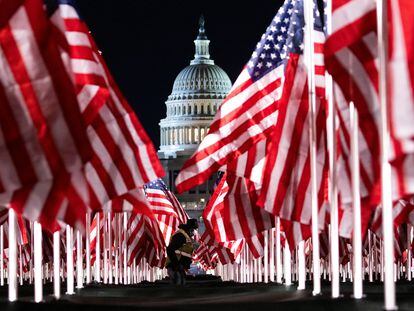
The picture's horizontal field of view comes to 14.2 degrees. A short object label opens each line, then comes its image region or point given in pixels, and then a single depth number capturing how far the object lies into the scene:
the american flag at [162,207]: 52.88
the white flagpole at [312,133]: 19.41
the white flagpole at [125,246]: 43.06
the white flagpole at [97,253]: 34.44
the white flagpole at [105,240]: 37.05
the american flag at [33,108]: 15.19
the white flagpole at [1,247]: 36.75
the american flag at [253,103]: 24.75
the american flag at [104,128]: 19.72
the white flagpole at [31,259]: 48.58
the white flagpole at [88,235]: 31.43
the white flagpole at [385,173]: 13.98
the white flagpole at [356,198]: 16.59
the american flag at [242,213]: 30.27
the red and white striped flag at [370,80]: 13.59
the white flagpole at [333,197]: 17.97
